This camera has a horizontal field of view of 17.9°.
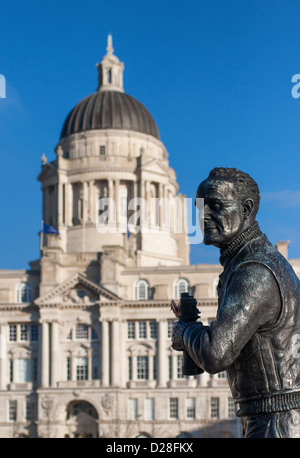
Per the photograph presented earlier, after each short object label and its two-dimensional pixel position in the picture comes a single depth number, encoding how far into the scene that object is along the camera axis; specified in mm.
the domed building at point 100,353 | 82750
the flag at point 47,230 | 91750
